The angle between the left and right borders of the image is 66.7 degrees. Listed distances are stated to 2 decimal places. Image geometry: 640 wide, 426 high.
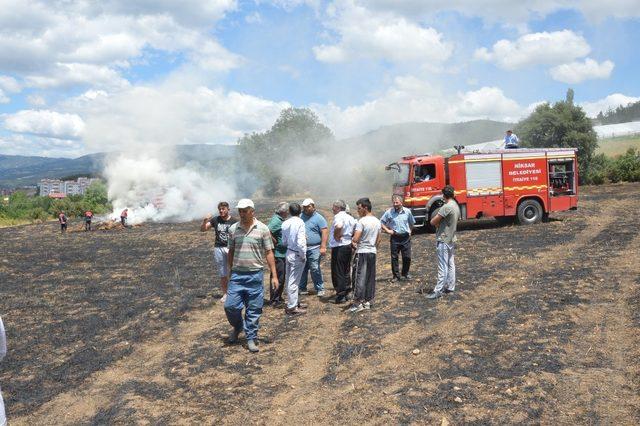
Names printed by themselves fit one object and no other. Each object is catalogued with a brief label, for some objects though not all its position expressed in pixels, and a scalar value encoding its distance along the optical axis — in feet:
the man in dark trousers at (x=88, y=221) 84.99
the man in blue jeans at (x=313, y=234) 27.48
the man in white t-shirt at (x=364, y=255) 25.38
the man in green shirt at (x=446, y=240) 26.45
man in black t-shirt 26.76
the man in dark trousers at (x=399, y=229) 30.94
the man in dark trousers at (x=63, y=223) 84.19
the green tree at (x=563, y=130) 116.47
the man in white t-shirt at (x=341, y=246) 26.58
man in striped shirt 20.29
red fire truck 54.65
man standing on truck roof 59.88
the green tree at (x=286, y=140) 195.11
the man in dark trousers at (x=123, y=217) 88.07
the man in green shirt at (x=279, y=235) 26.17
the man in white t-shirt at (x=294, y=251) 25.32
